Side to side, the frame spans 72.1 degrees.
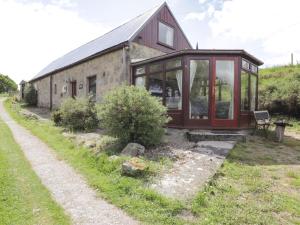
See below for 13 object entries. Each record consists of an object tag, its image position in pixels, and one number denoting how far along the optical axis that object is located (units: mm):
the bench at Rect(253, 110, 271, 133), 7600
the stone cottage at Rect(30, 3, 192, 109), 9686
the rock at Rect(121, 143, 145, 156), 5234
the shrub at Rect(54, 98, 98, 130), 8746
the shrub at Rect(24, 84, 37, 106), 19528
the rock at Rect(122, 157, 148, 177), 4233
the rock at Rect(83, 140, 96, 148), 6359
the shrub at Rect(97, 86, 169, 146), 5726
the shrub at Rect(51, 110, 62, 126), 9909
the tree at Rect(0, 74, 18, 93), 55608
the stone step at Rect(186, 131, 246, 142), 6638
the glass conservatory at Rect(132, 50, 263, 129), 7219
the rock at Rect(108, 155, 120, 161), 4906
